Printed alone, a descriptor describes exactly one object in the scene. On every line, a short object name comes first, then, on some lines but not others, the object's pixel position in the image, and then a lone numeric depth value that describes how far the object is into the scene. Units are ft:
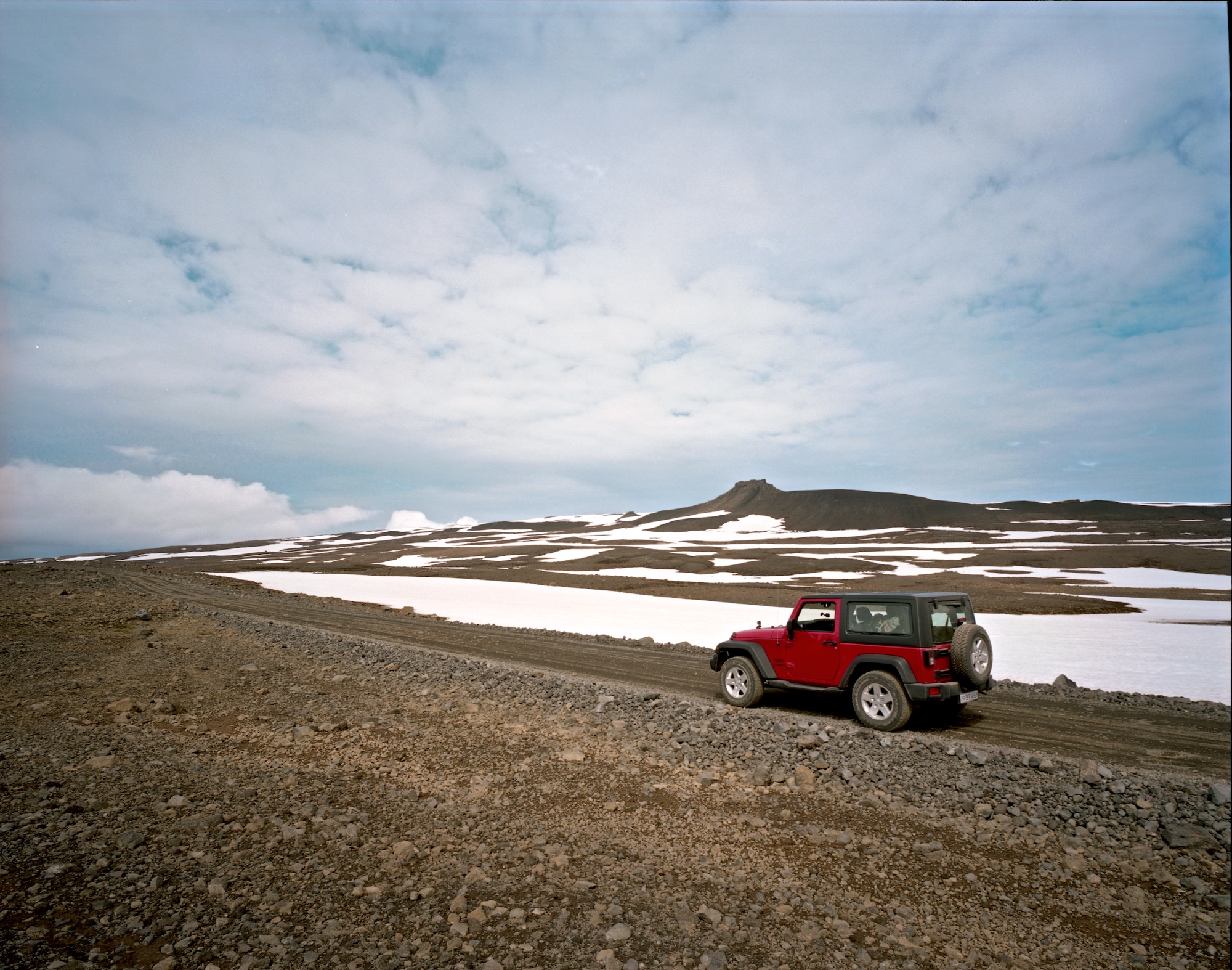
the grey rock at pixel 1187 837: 21.25
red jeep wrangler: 34.58
